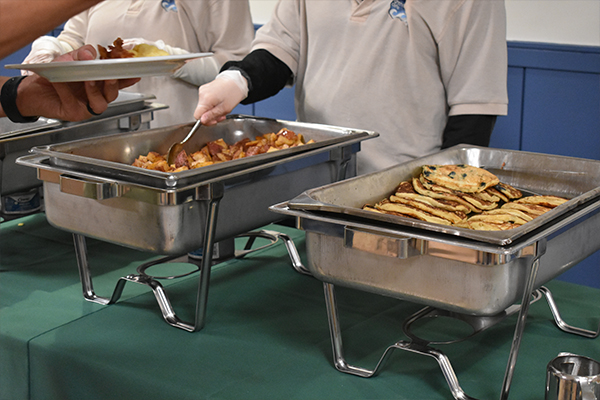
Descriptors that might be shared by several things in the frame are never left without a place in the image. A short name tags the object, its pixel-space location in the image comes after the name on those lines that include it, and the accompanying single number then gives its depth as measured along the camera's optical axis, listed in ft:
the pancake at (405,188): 7.64
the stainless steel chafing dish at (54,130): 8.70
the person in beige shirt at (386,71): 8.70
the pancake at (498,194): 7.71
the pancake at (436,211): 7.24
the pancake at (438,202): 7.39
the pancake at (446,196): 7.51
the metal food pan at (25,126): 8.67
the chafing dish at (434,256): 6.70
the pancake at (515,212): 7.24
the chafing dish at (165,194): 7.47
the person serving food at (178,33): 10.73
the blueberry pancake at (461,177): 7.66
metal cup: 6.45
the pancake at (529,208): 7.38
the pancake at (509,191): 7.74
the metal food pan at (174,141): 7.48
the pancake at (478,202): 7.53
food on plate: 7.63
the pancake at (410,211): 7.11
